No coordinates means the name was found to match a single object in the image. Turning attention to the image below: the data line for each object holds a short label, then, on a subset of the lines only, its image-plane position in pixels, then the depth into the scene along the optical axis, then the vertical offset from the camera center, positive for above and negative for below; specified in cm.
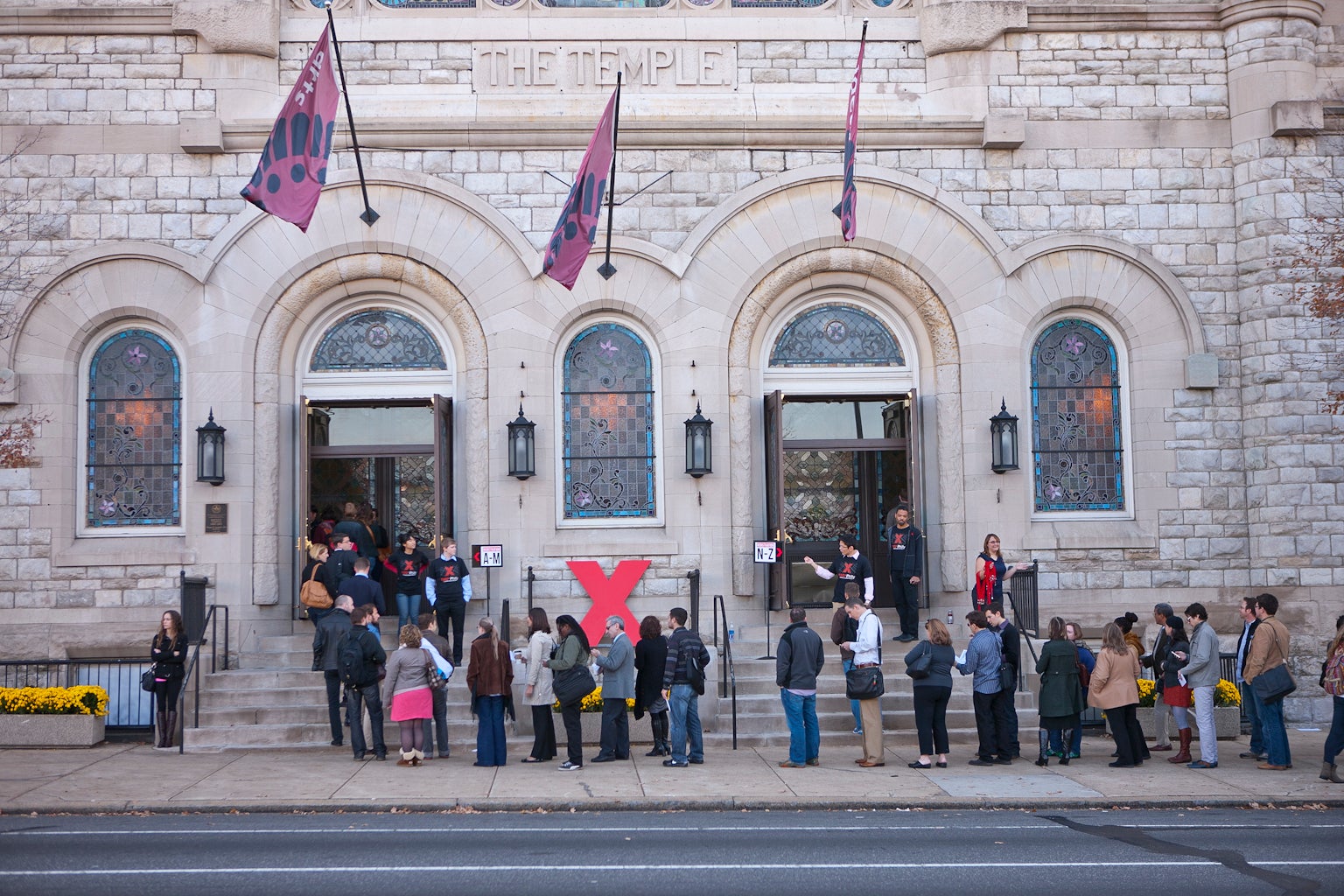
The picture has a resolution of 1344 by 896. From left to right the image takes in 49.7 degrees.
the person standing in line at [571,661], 1432 -130
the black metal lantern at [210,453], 1800 +105
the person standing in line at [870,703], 1449 -176
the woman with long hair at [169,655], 1585 -128
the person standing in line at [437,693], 1488 -165
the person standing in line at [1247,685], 1462 -168
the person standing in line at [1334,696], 1327 -162
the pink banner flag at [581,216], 1669 +363
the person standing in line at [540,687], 1470 -157
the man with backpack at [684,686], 1451 -157
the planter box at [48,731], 1600 -212
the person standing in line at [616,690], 1458 -161
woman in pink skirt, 1448 -155
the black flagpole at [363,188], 1755 +439
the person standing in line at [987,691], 1434 -165
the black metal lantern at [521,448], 1825 +106
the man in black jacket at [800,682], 1434 -152
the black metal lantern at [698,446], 1836 +105
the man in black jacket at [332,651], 1538 -123
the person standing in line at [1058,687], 1437 -161
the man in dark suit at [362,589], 1653 -61
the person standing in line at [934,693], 1422 -165
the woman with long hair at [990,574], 1708 -58
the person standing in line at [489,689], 1438 -154
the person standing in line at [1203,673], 1440 -153
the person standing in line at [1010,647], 1466 -125
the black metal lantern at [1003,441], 1845 +106
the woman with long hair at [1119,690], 1433 -165
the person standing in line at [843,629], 1562 -110
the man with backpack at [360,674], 1466 -140
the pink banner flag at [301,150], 1574 +427
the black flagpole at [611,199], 1683 +410
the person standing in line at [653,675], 1496 -150
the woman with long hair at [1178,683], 1479 -166
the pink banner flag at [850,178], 1725 +418
